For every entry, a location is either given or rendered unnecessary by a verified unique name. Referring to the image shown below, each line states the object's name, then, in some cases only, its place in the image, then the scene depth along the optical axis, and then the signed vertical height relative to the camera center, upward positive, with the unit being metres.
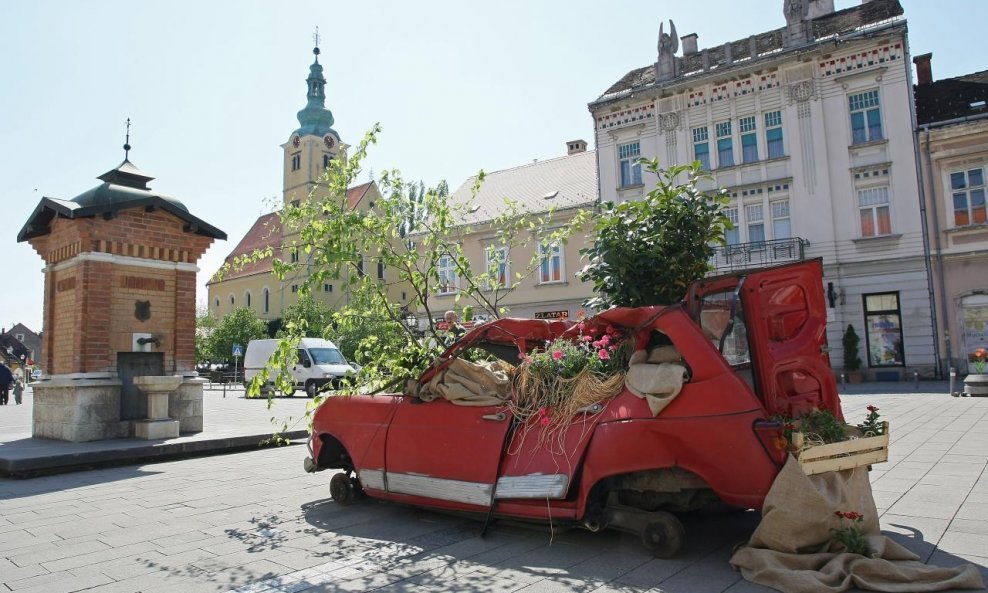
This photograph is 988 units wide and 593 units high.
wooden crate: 4.03 -0.71
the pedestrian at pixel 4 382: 22.08 -0.24
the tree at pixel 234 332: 51.16 +2.64
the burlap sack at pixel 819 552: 3.59 -1.25
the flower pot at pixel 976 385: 15.45 -1.13
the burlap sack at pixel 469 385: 5.25 -0.23
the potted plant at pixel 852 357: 22.59 -0.52
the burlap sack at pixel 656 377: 4.25 -0.18
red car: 4.12 -0.56
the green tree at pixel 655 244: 5.57 +0.92
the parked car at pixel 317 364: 24.80 -0.06
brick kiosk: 9.87 +1.06
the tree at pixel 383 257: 6.93 +1.16
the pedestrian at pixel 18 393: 22.97 -0.67
